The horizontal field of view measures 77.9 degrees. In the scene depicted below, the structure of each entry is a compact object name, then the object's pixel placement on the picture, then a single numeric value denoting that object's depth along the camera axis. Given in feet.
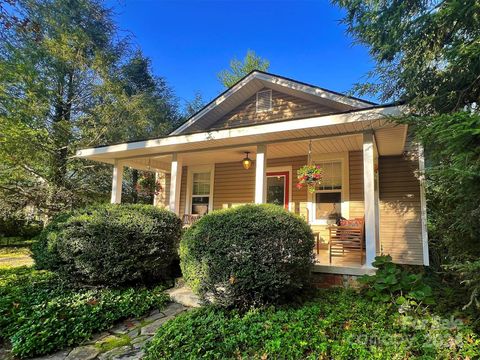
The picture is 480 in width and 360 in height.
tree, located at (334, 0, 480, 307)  9.34
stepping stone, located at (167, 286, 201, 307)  15.80
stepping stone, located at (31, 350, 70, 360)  11.35
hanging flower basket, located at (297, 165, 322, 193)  18.26
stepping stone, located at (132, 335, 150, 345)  12.31
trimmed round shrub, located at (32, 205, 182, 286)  16.40
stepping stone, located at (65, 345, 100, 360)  11.37
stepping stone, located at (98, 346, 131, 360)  11.25
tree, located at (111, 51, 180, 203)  43.86
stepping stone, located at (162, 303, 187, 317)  15.02
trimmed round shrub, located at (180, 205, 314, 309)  12.56
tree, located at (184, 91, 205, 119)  67.99
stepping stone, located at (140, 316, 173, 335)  13.11
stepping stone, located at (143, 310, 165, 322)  14.57
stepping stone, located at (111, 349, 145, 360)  11.06
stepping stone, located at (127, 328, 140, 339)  12.89
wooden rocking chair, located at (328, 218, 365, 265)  16.80
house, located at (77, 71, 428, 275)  17.65
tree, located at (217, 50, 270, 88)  70.33
